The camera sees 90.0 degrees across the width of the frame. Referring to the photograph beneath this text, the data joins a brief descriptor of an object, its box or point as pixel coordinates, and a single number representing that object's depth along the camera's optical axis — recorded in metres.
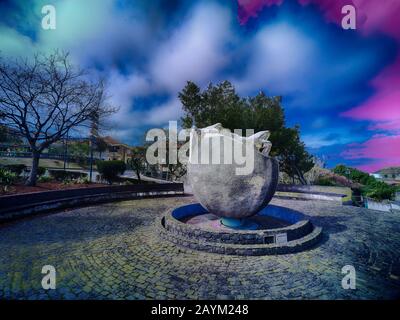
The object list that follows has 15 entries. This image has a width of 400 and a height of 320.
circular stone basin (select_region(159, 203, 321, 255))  5.38
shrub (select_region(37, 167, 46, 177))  17.29
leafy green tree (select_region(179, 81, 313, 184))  18.25
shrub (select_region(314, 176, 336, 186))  20.35
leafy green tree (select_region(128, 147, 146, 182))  22.20
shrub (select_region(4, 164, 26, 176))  16.14
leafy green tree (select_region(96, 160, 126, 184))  18.38
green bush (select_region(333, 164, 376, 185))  27.62
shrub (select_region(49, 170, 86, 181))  18.75
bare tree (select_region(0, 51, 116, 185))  12.88
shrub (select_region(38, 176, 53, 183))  15.52
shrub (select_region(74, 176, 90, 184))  15.85
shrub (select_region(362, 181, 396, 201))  12.87
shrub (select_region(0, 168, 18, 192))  12.27
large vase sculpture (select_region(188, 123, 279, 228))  6.05
